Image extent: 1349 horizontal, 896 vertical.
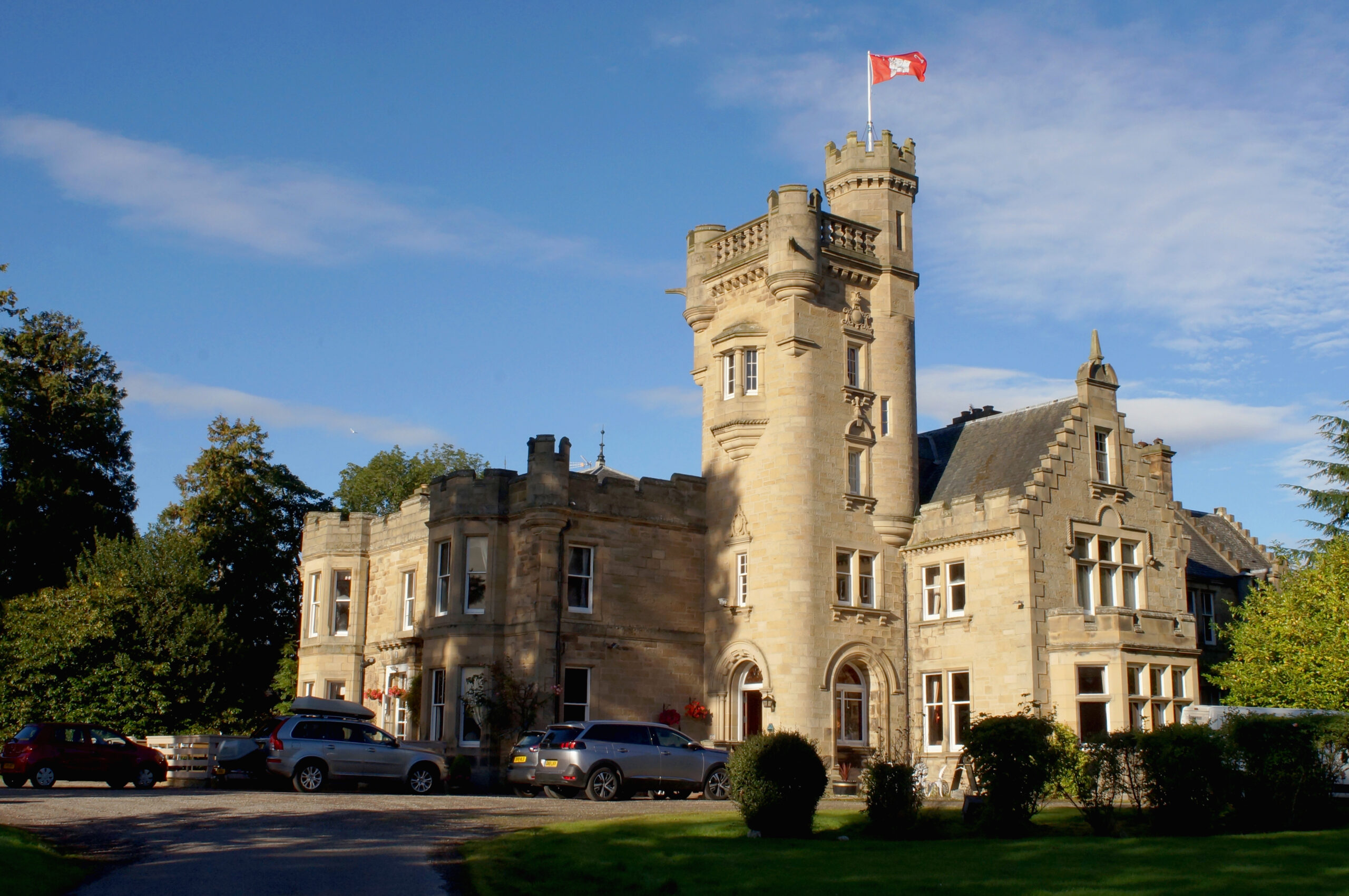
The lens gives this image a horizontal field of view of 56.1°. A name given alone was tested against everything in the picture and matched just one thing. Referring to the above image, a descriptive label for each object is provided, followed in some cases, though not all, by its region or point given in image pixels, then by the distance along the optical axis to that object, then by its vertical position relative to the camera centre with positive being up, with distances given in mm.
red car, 26078 -1015
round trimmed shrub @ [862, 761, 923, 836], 18078 -1236
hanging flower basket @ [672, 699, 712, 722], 33562 -4
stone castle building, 31688 +4042
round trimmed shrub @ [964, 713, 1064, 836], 18094 -847
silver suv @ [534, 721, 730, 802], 24906 -1027
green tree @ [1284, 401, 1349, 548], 36844 +6243
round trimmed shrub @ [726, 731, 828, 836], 17594 -1000
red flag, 35625 +17822
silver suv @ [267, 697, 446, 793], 25359 -934
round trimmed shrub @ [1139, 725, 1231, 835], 18234 -944
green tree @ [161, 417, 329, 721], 48281 +6556
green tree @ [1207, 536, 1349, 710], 29641 +1646
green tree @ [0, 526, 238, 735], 37406 +1867
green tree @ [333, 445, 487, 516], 60906 +10914
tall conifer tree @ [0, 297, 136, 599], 42844 +8939
